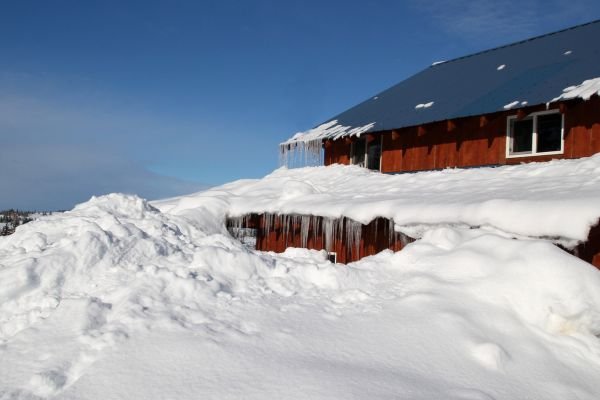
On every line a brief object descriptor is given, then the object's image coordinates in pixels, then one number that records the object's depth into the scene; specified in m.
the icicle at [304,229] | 8.80
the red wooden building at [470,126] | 8.30
